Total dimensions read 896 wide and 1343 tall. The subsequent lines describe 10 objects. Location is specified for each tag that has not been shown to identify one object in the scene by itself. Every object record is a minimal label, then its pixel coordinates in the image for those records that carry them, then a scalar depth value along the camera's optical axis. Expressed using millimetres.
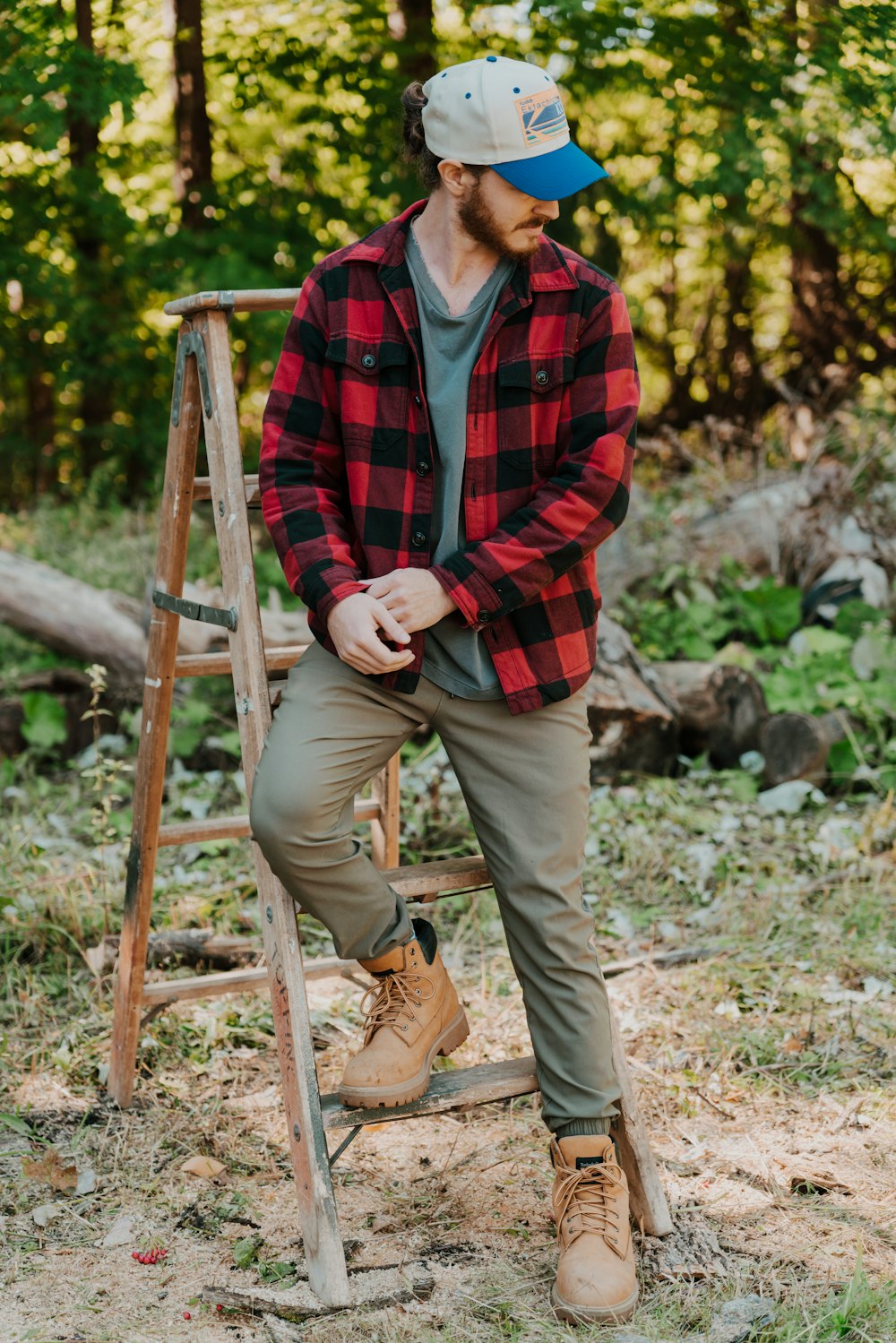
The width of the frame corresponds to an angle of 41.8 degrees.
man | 2035
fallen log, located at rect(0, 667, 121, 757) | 4625
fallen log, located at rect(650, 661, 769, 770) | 4426
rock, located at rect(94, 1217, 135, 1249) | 2254
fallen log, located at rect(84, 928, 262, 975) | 3217
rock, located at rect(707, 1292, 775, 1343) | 1906
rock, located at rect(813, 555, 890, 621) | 5051
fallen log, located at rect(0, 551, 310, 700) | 4645
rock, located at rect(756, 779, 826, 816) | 4121
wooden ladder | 2086
